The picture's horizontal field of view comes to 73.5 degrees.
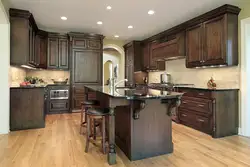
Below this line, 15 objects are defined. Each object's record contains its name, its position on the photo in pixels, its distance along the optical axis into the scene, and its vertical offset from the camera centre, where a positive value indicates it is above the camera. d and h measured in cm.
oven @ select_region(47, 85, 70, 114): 546 -53
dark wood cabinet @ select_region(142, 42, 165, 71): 609 +80
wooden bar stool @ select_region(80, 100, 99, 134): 356 -45
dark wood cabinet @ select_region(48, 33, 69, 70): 568 +109
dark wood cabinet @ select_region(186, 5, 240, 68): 344 +98
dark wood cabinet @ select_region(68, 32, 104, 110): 566 +72
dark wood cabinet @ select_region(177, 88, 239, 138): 337 -62
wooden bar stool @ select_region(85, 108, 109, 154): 250 -49
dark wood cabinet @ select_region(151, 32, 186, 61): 471 +109
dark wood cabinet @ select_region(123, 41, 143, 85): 677 +101
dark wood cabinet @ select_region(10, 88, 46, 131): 371 -57
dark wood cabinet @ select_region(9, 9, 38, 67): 379 +109
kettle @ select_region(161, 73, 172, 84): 561 +12
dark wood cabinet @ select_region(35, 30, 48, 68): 540 +115
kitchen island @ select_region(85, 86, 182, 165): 230 -66
